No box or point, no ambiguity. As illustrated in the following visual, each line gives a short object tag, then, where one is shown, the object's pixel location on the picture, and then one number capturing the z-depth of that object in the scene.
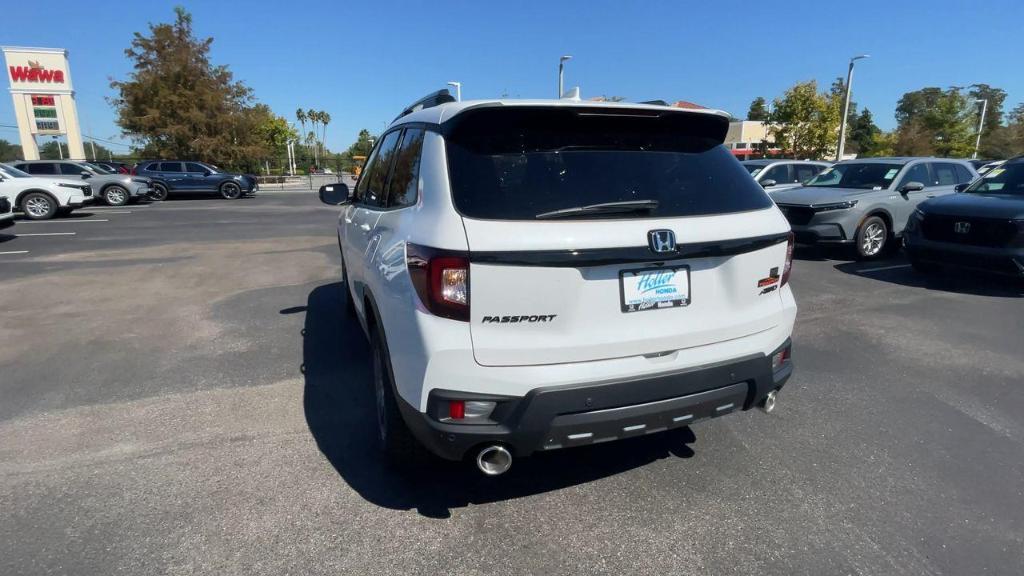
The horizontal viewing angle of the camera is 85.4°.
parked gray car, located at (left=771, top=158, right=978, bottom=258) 8.69
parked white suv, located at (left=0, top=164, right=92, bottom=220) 14.91
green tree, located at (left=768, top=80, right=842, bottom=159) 36.97
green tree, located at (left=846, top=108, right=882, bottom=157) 70.26
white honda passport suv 2.14
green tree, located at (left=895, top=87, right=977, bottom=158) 43.38
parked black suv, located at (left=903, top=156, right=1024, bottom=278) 6.55
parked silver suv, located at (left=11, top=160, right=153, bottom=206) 18.44
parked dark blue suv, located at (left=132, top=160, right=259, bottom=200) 23.06
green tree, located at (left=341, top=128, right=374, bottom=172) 89.69
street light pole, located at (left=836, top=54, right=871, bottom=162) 29.15
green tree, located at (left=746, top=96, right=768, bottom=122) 88.69
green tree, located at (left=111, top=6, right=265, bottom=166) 31.94
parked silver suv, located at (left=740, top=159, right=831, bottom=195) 12.96
